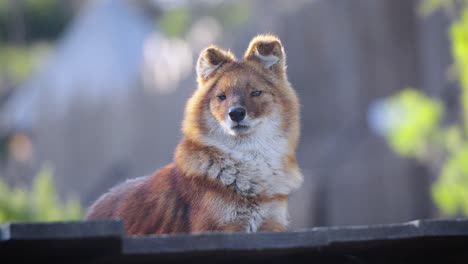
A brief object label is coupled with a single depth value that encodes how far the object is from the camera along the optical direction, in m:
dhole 12.38
